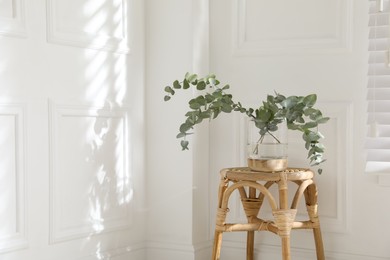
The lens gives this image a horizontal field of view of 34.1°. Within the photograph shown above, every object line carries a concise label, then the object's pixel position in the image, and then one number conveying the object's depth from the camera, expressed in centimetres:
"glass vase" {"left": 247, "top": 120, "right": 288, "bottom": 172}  243
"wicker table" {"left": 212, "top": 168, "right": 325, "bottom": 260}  239
